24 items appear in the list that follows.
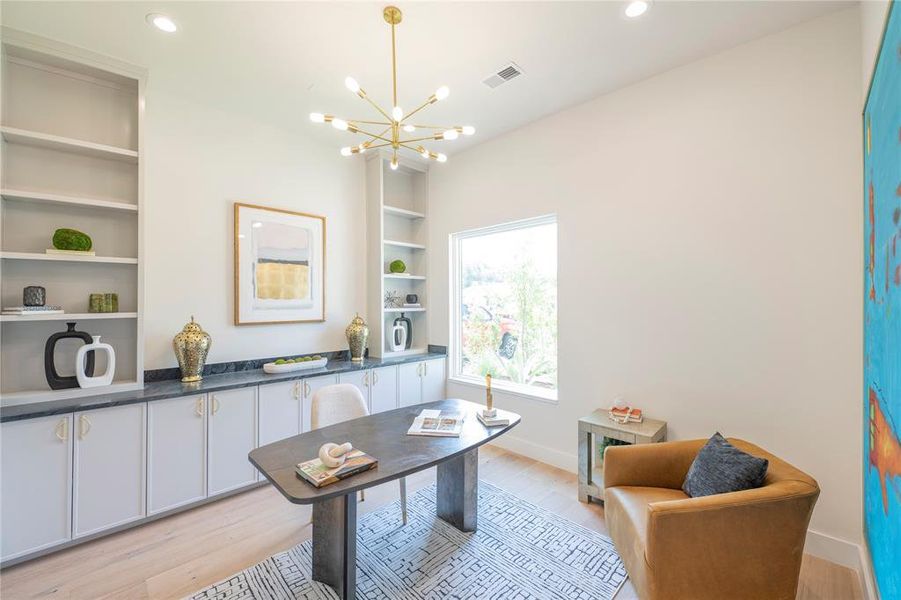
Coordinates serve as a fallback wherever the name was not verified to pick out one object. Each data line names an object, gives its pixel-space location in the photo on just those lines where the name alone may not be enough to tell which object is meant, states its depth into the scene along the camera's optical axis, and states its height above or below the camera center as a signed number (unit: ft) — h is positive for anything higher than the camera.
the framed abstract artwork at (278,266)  10.64 +1.02
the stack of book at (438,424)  6.76 -2.45
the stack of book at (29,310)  7.11 -0.26
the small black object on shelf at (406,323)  14.11 -0.95
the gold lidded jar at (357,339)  12.39 -1.37
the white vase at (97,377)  7.63 -1.48
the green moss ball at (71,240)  7.65 +1.23
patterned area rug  6.06 -4.84
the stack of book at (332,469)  4.85 -2.39
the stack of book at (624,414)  8.62 -2.76
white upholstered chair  7.70 -2.36
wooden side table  8.13 -3.15
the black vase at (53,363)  7.50 -1.32
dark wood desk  5.08 -2.50
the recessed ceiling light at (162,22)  6.92 +5.33
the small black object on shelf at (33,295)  7.39 +0.05
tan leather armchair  4.83 -3.25
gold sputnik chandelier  6.15 +3.14
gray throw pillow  5.31 -2.61
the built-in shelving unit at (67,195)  7.50 +2.31
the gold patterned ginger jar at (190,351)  9.13 -1.34
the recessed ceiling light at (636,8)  6.45 +5.25
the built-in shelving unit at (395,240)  13.08 +2.24
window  11.39 -0.23
